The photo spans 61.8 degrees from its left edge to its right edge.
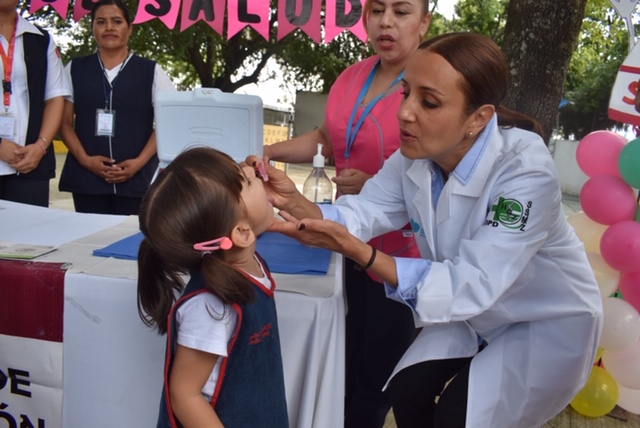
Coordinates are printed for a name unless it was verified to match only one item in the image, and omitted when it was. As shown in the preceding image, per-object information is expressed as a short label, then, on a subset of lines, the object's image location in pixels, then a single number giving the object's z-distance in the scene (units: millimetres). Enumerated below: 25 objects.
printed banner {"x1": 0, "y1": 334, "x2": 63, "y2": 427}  1313
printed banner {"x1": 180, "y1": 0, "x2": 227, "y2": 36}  3658
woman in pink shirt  1682
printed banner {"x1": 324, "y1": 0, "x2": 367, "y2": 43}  3393
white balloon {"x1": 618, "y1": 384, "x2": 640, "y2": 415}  2384
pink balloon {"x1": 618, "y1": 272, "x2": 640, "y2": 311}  2244
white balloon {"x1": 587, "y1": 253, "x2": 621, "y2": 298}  2322
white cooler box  2021
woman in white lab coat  1180
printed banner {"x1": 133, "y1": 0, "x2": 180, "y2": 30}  3486
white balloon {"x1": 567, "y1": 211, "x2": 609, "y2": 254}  2443
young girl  978
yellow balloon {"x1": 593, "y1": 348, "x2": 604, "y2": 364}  2362
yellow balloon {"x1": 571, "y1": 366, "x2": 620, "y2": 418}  2322
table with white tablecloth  1215
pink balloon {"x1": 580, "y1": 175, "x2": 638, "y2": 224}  2293
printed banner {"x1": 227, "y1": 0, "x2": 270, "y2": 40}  3631
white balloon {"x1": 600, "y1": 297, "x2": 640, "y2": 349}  2172
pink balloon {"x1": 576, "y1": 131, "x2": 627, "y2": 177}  2404
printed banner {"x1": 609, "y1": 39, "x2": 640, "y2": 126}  2434
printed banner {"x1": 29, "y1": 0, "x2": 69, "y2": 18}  3395
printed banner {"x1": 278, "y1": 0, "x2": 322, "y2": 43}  3520
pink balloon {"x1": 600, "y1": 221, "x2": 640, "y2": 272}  2168
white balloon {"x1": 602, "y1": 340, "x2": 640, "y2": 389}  2238
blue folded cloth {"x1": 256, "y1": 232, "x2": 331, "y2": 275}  1359
